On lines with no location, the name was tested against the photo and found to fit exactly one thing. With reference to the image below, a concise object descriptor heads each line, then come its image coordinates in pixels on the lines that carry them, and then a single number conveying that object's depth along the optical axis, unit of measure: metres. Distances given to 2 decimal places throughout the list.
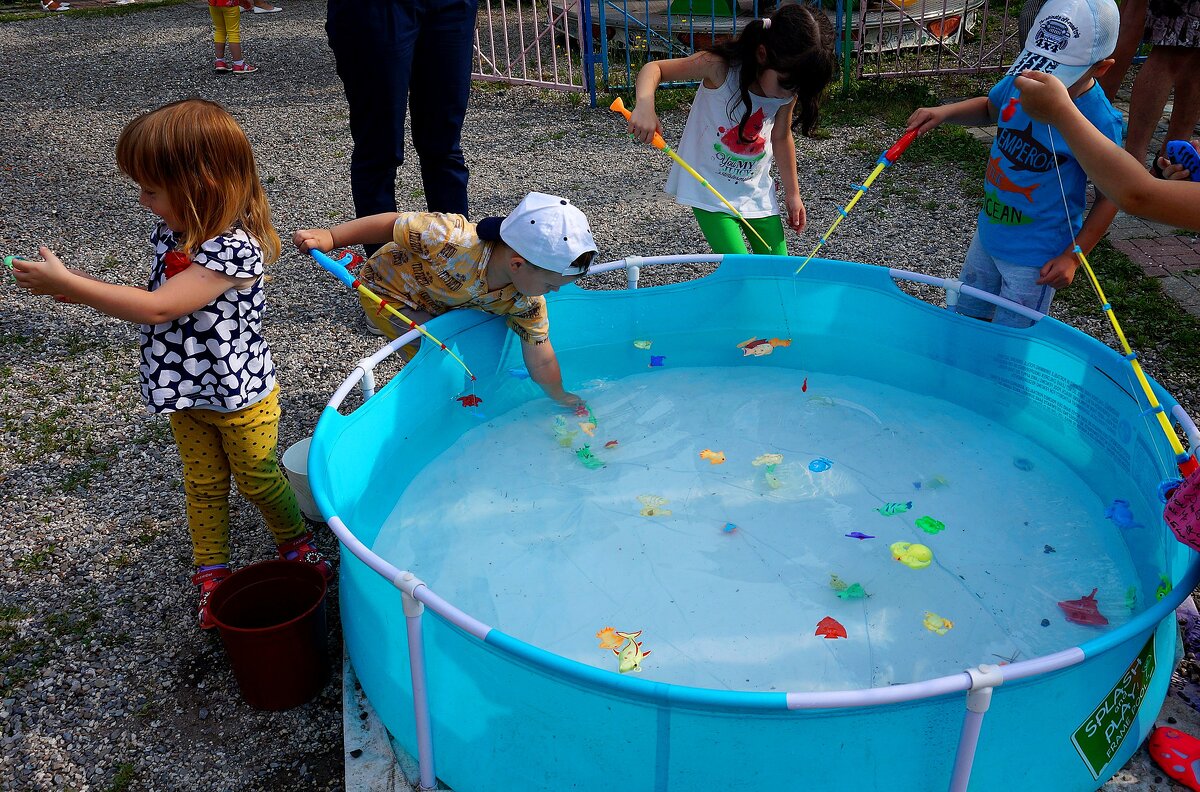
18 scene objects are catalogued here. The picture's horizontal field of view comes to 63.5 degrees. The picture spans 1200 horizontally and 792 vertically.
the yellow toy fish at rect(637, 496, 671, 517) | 3.08
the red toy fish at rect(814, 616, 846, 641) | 2.58
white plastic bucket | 2.97
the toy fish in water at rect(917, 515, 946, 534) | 2.97
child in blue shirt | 2.73
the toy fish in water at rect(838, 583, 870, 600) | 2.72
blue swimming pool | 1.85
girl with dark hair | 3.18
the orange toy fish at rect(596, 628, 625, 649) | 2.55
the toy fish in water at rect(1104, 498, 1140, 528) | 2.84
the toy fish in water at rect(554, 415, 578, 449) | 3.43
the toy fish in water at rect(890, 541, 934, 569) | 2.84
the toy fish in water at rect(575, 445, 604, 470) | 3.31
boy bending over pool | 2.81
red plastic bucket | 2.29
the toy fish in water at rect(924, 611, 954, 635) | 2.60
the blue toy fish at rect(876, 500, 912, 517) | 3.05
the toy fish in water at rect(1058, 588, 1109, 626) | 2.62
